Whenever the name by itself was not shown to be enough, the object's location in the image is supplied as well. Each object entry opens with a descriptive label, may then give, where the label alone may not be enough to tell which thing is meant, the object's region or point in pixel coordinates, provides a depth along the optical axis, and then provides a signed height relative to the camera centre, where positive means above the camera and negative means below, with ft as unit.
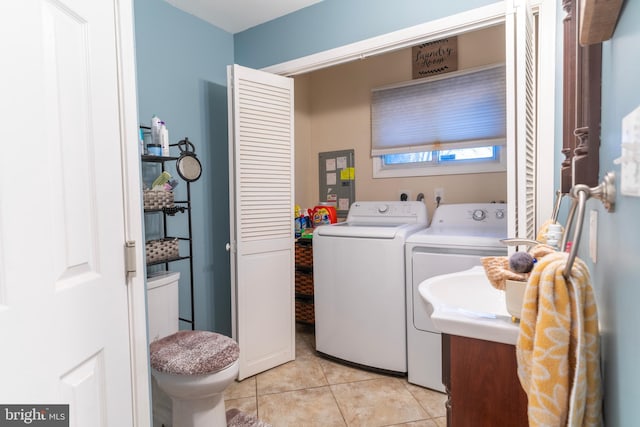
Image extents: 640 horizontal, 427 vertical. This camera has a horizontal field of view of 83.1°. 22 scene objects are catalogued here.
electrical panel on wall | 11.68 +0.65
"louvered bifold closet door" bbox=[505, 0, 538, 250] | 4.90 +1.09
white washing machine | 7.70 -2.14
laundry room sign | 9.66 +3.83
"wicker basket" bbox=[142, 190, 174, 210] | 6.37 +0.05
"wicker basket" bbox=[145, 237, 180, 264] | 6.45 -0.88
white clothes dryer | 6.96 -1.40
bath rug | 6.24 -3.86
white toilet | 5.17 -2.39
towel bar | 1.90 -0.01
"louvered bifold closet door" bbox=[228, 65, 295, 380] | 7.75 -0.37
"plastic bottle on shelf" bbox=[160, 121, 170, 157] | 6.84 +1.17
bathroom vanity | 3.26 -1.62
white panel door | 2.22 -0.05
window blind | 9.21 +2.32
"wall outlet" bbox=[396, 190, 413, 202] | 10.51 +0.10
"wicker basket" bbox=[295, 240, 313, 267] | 10.30 -1.57
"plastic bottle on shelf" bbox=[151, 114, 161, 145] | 6.80 +1.36
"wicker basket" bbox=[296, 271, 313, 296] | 10.48 -2.45
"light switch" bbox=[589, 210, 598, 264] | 2.44 -0.29
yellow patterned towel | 1.99 -0.88
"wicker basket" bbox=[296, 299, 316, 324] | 10.60 -3.31
